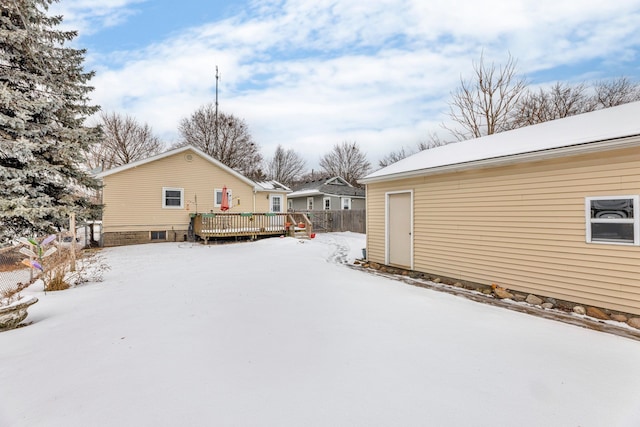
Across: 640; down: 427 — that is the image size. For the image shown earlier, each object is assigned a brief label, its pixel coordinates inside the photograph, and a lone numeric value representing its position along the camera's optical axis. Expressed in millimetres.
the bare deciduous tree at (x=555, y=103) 17578
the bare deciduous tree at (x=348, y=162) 39375
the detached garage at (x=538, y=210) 4551
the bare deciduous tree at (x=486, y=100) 15227
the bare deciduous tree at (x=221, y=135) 28891
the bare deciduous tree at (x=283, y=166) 40656
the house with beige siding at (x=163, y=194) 12797
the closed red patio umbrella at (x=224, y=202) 13852
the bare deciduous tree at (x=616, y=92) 17820
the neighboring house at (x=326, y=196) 25359
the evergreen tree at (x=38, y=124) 8016
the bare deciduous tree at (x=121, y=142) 26766
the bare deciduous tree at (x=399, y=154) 29891
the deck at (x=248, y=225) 13070
